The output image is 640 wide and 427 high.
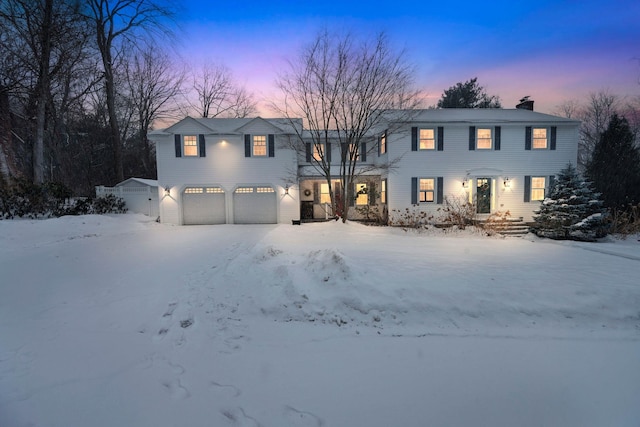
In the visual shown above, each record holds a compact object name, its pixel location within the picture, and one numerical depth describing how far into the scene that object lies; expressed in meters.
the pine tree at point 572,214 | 12.19
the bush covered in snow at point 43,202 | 11.82
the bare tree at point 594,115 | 26.95
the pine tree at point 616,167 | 15.61
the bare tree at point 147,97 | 24.08
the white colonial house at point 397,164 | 14.94
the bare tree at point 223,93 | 26.31
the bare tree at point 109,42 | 18.75
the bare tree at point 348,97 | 13.52
